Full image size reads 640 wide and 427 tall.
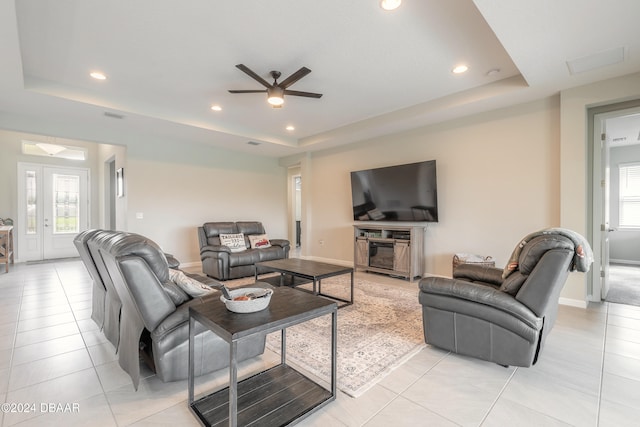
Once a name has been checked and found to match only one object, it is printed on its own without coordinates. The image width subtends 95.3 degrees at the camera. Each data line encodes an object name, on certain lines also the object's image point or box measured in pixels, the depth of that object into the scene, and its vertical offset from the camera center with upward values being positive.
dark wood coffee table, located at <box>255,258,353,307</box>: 3.32 -0.70
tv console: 4.80 -0.67
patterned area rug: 2.05 -1.13
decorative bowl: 1.51 -0.47
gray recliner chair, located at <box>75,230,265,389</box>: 1.73 -0.65
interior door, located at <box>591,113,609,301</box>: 3.52 +0.08
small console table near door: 5.32 -0.58
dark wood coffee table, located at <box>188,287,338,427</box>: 1.37 -1.10
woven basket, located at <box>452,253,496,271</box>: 4.11 -0.70
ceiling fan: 3.09 +1.45
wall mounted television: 4.84 +0.33
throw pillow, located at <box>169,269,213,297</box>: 2.01 -0.50
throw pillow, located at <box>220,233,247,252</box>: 5.31 -0.54
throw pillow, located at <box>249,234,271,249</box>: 5.60 -0.58
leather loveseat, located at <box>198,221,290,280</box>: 4.79 -0.68
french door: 6.68 +0.09
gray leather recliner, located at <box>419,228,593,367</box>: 1.94 -0.68
